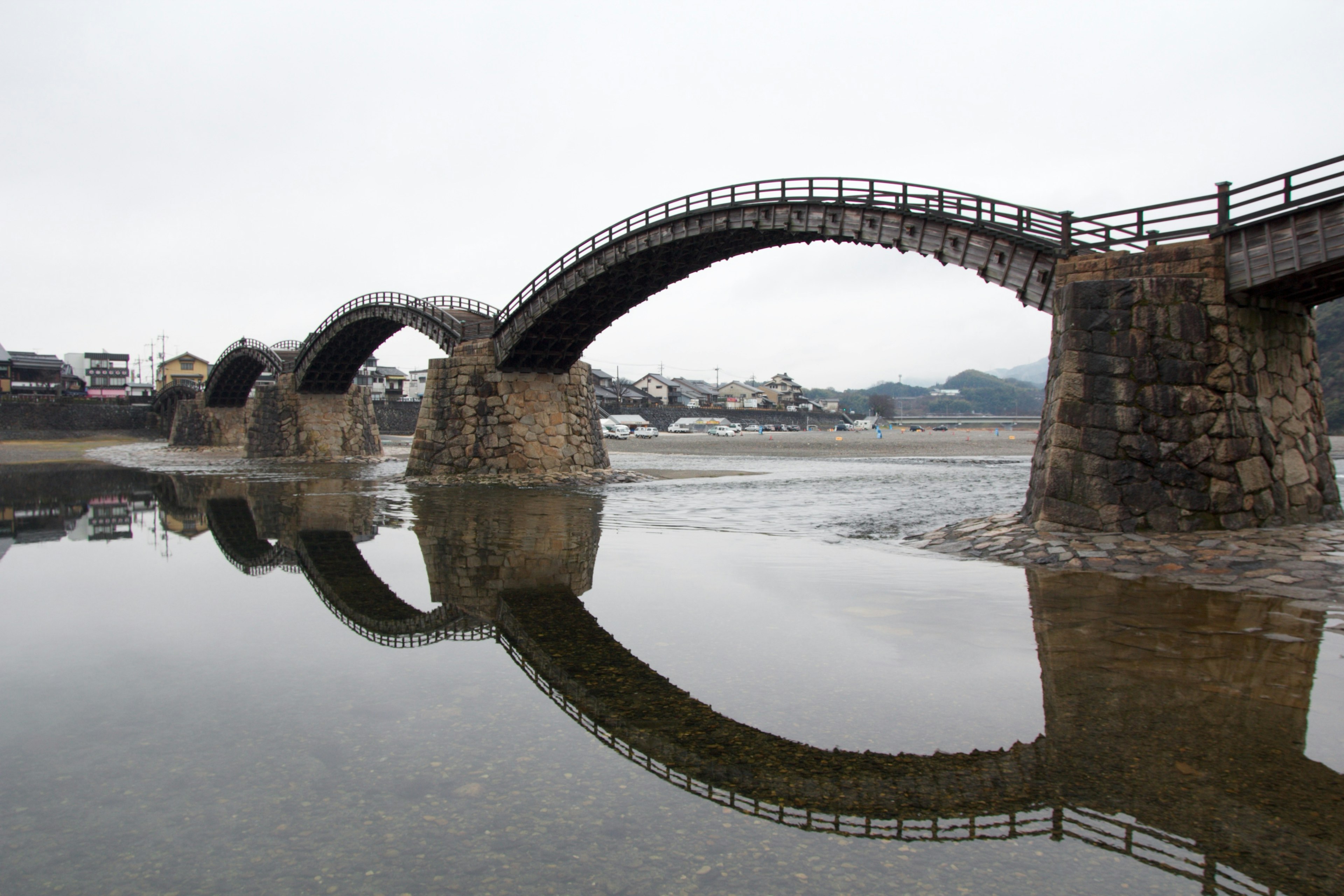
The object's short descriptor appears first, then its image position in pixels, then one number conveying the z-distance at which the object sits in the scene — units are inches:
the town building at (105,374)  4298.7
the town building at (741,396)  6102.4
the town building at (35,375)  3543.3
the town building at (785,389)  6560.0
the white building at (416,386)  5123.0
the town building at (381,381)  4493.1
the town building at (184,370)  4566.9
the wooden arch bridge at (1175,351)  547.2
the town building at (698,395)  5723.4
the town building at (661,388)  5546.3
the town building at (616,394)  4712.1
